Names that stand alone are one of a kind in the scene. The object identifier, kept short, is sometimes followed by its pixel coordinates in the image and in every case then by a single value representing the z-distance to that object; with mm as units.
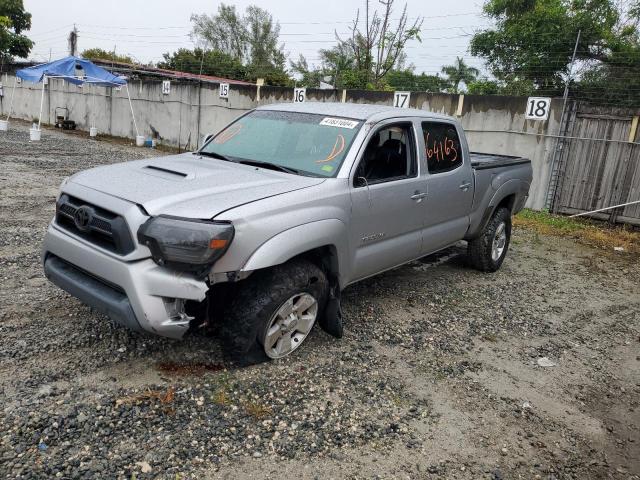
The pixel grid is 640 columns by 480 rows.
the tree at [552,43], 14219
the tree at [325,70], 16531
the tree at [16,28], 31328
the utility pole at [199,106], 16156
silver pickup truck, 2973
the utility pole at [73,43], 33688
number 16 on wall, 13414
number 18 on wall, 9578
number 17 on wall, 11039
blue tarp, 16562
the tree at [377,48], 15109
